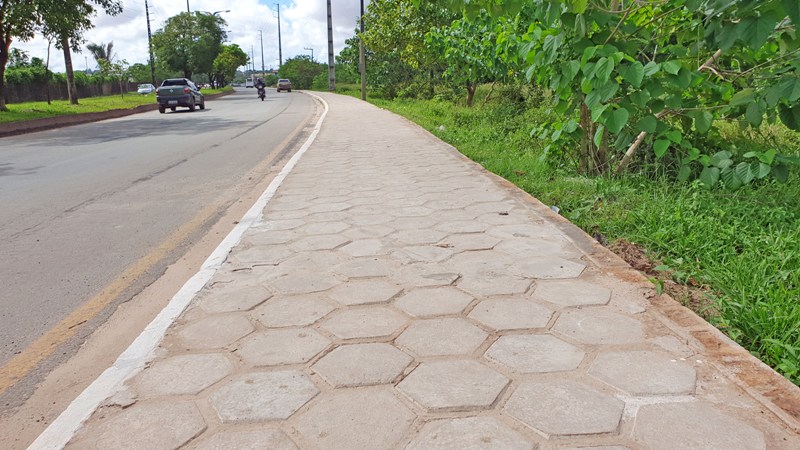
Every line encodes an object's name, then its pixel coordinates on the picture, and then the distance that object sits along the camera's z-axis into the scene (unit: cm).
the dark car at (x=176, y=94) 2420
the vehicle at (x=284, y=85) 6178
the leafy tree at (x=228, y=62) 7500
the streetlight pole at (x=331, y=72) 4032
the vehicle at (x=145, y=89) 5659
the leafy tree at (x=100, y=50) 7195
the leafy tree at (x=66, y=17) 1955
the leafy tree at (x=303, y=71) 8100
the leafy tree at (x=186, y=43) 6131
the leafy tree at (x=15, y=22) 1919
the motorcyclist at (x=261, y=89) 3578
